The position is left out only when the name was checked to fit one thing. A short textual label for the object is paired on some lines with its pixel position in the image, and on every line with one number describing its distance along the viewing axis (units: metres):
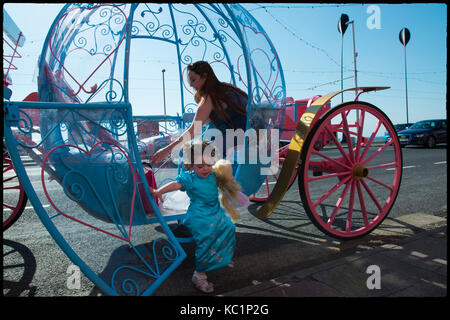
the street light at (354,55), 15.95
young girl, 2.15
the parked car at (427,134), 13.86
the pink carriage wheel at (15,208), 3.08
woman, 2.54
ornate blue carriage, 1.80
